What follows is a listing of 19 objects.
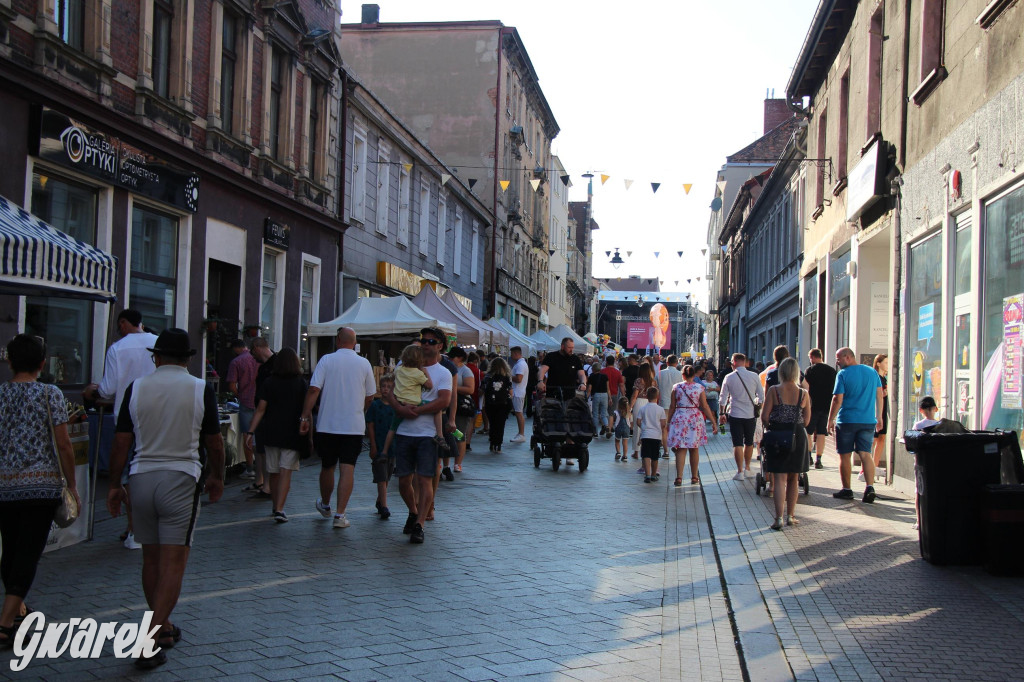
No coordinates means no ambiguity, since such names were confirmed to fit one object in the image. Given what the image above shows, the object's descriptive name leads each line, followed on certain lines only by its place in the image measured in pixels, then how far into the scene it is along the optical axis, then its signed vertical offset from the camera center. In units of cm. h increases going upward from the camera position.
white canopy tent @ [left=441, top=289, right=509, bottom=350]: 2158 +78
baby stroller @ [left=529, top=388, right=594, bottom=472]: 1438 -107
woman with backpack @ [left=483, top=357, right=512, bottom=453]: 1677 -73
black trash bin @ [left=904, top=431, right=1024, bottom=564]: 765 -93
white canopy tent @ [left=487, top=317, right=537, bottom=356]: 2838 +56
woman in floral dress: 1269 -78
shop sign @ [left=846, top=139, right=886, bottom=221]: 1486 +301
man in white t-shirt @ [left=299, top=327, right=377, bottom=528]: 898 -53
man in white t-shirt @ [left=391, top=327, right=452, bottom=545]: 841 -81
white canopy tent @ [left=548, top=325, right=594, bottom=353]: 3490 +87
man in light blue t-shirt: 1146 -55
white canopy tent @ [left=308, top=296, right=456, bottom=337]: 1695 +62
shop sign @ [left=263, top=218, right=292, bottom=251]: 1816 +226
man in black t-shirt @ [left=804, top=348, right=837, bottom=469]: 1327 -25
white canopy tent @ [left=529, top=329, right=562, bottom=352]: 3272 +59
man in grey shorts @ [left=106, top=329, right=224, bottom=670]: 495 -61
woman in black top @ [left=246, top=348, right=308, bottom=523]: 904 -67
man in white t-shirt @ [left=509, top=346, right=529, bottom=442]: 1934 -58
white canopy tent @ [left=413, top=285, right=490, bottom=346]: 2044 +94
